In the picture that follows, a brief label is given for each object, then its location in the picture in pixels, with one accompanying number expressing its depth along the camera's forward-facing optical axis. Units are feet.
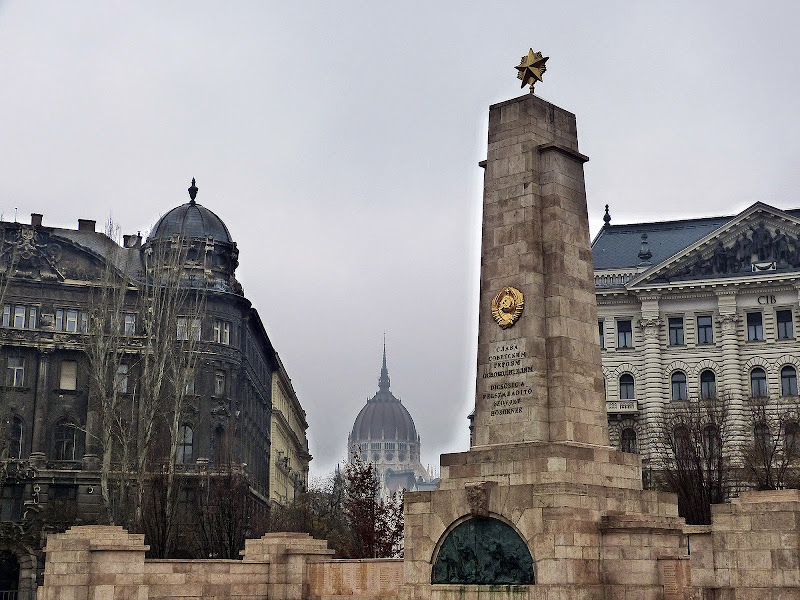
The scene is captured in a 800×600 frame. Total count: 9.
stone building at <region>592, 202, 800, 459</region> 227.61
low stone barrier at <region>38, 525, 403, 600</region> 94.12
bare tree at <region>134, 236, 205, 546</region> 176.55
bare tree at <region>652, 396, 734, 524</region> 166.30
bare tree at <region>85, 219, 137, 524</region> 174.70
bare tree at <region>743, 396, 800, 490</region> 170.19
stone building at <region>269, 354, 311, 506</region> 323.51
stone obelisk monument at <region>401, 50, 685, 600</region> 75.66
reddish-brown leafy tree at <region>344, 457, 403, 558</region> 173.47
